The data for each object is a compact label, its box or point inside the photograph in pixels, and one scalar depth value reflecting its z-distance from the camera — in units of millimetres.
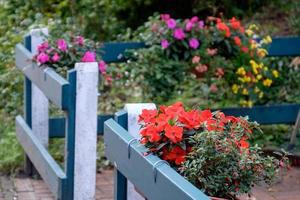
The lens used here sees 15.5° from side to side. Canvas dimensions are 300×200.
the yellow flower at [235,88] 9687
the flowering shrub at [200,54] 9428
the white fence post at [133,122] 5526
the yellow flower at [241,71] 9495
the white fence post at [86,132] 7069
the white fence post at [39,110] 8711
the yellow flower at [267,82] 9828
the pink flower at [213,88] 9873
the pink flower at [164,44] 9416
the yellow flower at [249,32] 9744
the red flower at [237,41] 9558
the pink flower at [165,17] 9614
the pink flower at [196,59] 9349
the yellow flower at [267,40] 9588
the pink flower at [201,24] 9539
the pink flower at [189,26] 9524
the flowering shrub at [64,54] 7972
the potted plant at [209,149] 4344
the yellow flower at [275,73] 10003
